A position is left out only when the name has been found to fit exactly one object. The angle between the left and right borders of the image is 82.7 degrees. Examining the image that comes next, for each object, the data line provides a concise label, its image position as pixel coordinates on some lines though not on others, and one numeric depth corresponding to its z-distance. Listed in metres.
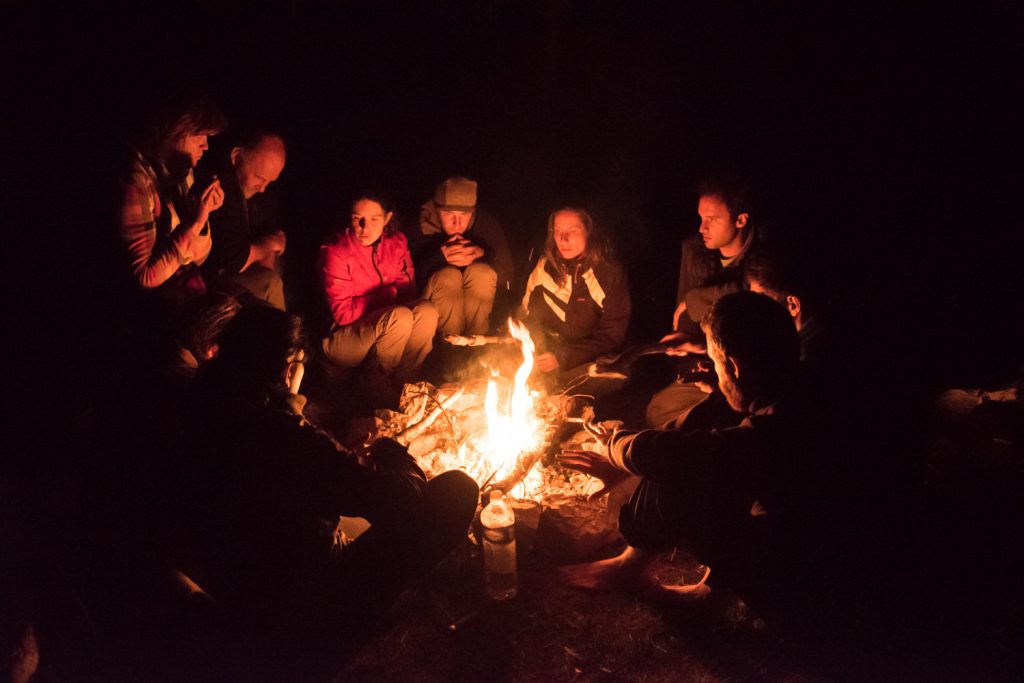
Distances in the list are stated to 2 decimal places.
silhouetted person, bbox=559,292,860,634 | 2.64
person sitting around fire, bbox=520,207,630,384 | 5.73
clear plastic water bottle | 3.30
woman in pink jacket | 5.43
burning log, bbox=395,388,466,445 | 4.52
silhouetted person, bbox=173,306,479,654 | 2.38
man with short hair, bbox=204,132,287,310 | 4.94
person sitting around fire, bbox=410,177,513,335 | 5.99
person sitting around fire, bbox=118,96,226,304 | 3.63
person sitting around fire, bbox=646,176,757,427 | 4.89
